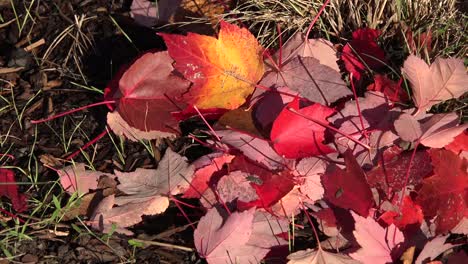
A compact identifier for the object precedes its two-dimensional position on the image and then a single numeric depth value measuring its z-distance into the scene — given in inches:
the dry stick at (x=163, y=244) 78.4
